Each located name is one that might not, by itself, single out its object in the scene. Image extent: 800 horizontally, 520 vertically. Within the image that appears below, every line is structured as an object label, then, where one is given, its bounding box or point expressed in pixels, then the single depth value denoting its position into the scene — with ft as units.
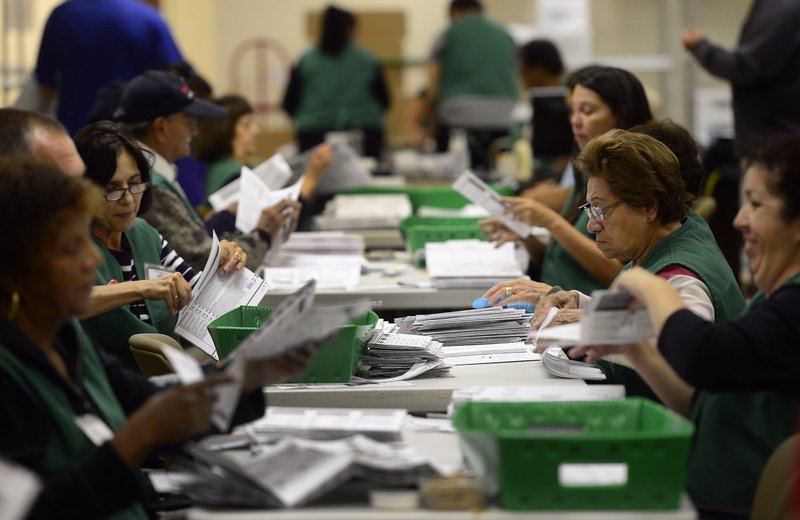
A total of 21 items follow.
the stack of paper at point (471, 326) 19.22
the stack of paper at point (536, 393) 14.47
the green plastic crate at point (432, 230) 28.37
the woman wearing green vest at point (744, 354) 13.00
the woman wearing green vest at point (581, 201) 24.48
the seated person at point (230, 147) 33.42
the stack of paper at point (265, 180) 28.96
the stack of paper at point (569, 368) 17.08
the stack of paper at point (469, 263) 24.31
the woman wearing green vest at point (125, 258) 18.53
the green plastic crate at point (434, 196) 35.63
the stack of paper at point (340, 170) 35.47
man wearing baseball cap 24.73
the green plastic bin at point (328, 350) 16.66
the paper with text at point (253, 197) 26.55
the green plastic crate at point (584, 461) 11.52
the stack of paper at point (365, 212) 32.32
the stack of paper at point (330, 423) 13.55
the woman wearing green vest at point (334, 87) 55.47
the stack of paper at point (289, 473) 11.62
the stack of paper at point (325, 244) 28.84
